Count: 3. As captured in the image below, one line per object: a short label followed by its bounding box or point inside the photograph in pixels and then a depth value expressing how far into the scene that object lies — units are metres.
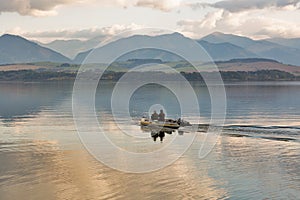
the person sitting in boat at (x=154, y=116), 69.62
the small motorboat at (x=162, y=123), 64.56
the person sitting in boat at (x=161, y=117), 68.00
